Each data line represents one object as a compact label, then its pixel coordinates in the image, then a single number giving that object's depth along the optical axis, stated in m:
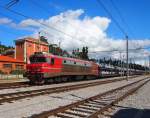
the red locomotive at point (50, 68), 32.31
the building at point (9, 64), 72.62
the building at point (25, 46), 99.06
